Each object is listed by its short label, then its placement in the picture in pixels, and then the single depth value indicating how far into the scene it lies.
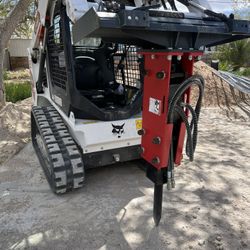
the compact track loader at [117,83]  1.44
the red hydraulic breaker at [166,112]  1.56
